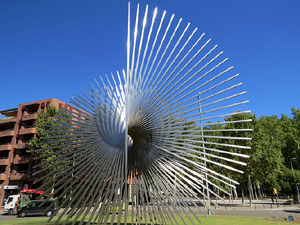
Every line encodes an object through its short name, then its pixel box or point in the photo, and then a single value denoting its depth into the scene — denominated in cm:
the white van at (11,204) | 2158
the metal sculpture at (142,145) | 492
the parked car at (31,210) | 1809
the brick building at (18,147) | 3219
